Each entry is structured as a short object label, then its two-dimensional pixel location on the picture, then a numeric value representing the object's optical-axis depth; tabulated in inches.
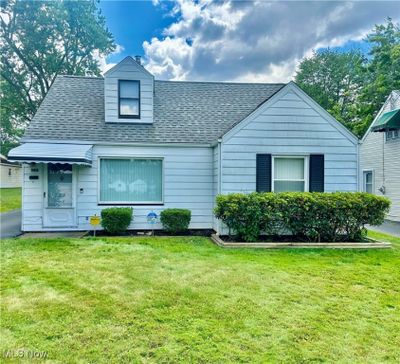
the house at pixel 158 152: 386.3
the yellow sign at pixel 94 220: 378.3
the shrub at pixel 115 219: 389.7
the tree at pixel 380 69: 764.6
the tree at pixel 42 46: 921.5
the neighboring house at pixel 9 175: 1305.5
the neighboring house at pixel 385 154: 589.4
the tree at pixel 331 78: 1341.0
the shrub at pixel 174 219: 402.9
